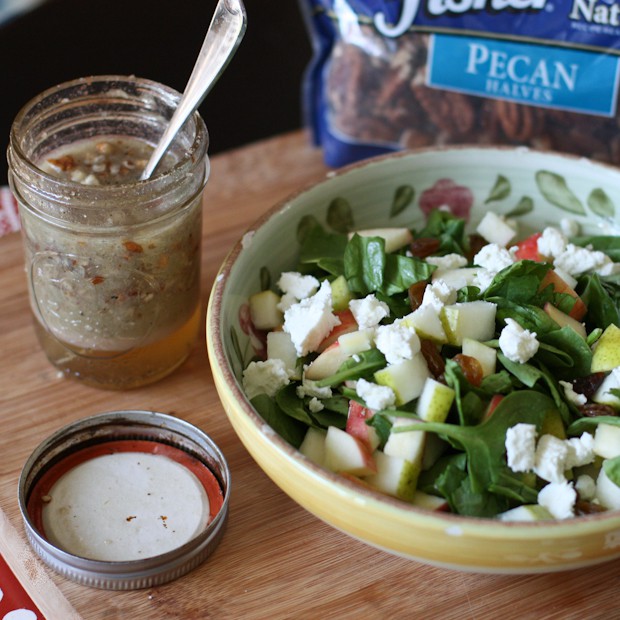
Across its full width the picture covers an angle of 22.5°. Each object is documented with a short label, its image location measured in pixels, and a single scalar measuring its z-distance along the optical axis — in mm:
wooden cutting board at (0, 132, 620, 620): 535
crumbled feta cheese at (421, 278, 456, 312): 555
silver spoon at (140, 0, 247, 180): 566
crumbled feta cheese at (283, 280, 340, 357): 561
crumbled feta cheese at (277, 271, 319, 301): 590
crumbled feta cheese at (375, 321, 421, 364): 537
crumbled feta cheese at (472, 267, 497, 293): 571
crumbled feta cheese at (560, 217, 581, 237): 633
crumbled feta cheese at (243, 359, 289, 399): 559
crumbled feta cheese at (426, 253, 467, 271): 594
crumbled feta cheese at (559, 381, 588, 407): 548
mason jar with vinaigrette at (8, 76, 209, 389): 562
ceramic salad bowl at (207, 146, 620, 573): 498
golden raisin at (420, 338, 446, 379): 543
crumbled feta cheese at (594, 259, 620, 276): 595
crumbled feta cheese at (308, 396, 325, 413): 555
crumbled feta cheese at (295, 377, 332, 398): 556
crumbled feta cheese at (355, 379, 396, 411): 535
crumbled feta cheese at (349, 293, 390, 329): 561
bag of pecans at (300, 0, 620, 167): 671
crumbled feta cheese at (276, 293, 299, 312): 588
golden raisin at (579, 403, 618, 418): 542
